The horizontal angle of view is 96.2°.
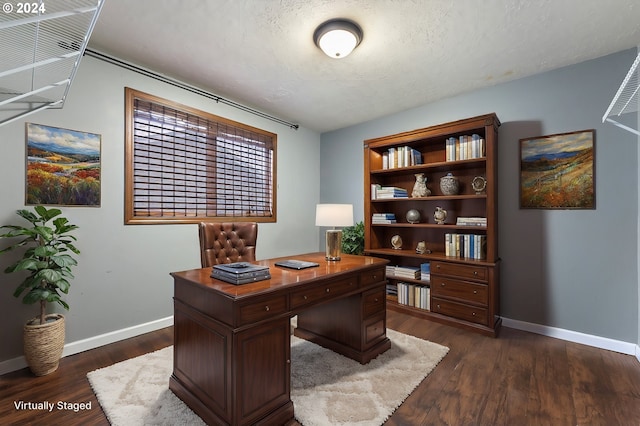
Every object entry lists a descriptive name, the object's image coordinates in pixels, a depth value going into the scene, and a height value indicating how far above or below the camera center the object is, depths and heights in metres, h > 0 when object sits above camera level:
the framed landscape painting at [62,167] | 2.17 +0.38
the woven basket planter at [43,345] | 1.97 -0.91
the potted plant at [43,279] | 1.94 -0.44
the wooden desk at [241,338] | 1.43 -0.67
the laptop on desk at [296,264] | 2.07 -0.37
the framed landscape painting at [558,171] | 2.57 +0.40
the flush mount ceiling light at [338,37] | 2.06 +1.33
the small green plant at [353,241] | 3.89 -0.37
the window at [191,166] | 2.72 +0.53
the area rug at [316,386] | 1.62 -1.14
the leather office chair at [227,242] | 2.30 -0.24
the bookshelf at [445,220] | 2.79 -0.07
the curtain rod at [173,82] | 2.45 +1.34
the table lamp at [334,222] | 2.40 -0.07
